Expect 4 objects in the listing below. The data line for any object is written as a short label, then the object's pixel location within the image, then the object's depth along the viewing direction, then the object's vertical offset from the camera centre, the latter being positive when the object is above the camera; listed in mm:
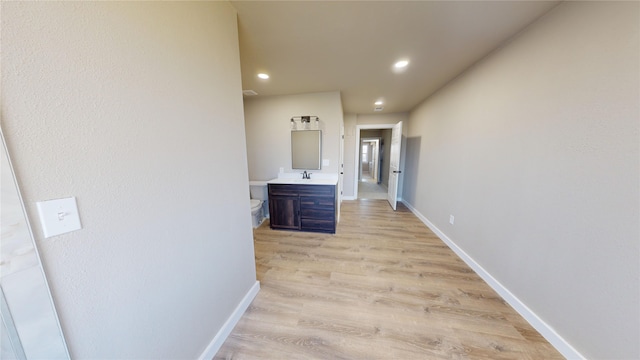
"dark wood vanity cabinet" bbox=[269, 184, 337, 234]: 2977 -903
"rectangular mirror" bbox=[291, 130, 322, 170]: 3293 +11
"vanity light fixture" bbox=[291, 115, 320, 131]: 3268 +460
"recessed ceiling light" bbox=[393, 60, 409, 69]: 2189 +983
